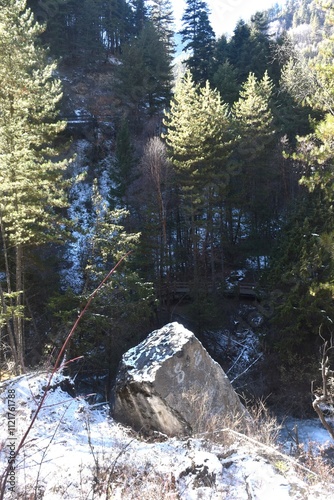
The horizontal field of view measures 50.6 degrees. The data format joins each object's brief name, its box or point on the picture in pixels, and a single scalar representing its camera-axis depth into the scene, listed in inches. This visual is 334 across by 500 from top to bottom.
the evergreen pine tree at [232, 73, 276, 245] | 803.4
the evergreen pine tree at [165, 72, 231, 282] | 693.9
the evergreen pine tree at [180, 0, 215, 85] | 1284.7
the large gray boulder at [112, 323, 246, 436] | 272.7
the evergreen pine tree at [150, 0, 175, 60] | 1614.2
